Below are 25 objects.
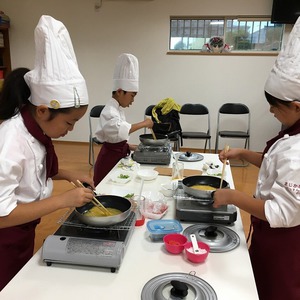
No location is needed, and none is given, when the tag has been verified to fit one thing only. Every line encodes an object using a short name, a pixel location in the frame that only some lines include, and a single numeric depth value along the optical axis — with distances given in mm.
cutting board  1845
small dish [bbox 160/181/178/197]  1526
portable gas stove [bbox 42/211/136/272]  944
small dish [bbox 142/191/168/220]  1295
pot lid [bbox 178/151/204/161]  2172
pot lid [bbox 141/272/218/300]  841
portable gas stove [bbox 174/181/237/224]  1217
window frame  4199
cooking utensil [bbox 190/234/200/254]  1021
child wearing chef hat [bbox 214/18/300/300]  979
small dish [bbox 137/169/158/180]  1750
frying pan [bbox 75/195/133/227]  1028
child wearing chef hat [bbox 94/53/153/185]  2172
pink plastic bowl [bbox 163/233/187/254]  1057
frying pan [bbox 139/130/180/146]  2154
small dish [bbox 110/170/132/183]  1710
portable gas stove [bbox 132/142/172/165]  2019
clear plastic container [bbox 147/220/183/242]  1137
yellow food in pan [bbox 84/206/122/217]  1115
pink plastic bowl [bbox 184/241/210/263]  1003
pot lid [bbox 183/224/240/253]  1090
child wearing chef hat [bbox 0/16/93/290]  1015
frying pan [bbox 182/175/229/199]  1380
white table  867
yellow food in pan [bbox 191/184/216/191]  1330
